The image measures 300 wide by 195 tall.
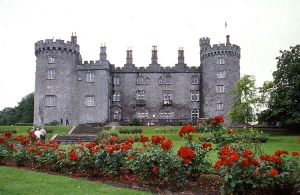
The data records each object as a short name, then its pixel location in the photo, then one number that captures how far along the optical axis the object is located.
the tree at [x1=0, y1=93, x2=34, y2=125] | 72.11
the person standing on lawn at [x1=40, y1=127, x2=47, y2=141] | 23.70
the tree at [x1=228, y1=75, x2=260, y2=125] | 38.00
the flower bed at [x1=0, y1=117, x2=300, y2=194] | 8.32
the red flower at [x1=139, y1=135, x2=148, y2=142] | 10.68
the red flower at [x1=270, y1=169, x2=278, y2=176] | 7.77
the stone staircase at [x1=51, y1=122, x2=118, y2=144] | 33.09
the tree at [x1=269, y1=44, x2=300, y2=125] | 36.24
